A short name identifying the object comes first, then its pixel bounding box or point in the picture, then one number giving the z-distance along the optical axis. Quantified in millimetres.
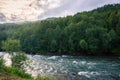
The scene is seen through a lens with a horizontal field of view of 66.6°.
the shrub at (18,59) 15124
